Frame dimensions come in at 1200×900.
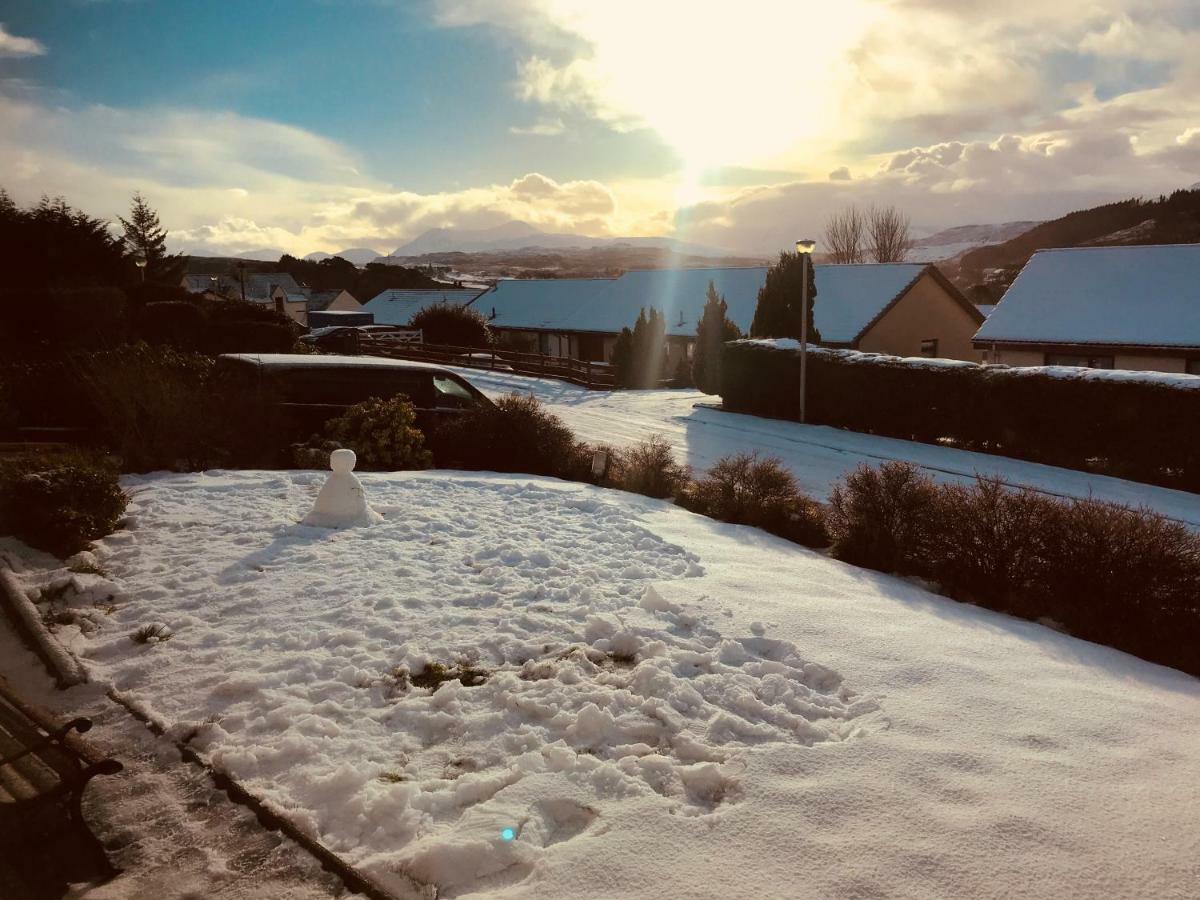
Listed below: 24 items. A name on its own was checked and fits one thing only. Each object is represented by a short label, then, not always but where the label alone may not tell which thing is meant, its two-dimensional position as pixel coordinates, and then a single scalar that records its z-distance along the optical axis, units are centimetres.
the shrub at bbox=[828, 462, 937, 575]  797
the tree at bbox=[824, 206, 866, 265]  5997
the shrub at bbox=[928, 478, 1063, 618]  720
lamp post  1947
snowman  771
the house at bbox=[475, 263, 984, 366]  3020
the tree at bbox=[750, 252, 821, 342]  2527
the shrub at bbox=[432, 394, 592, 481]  1152
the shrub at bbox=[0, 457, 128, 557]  660
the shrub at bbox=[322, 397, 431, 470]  1097
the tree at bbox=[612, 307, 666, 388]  2991
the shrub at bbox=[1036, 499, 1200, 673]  636
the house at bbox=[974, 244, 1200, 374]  2062
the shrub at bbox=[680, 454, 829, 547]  906
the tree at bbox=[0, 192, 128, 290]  2133
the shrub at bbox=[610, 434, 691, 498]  1069
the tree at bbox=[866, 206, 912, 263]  5884
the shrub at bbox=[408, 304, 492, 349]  3975
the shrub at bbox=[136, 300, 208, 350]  2119
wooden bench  336
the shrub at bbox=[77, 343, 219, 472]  941
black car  1109
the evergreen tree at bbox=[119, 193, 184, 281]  5088
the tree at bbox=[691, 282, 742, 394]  2759
